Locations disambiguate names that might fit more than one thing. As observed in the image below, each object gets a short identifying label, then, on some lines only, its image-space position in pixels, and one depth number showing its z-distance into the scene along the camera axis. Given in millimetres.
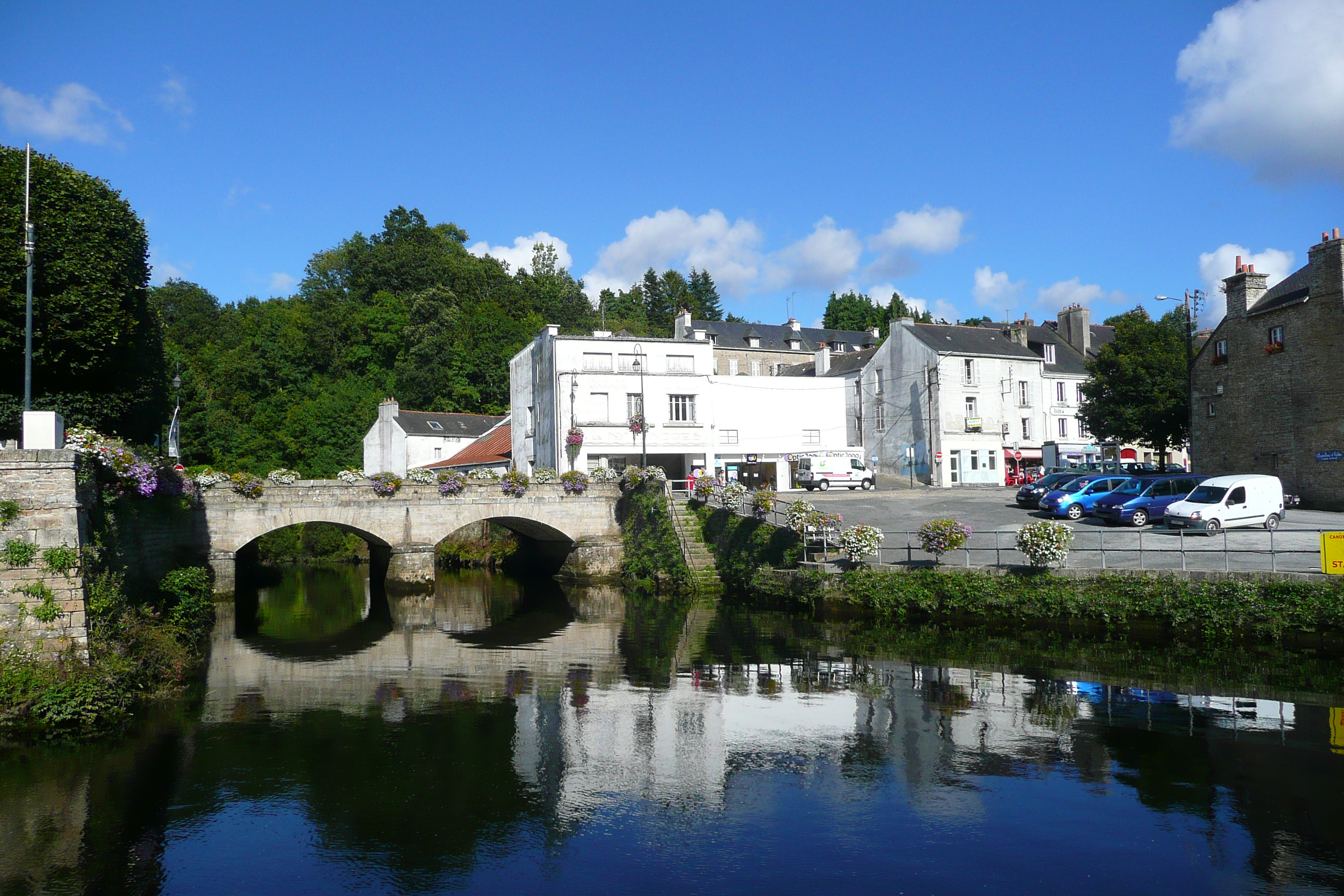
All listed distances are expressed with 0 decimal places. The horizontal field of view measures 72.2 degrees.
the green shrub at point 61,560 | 14773
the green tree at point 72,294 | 23688
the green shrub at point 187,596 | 24266
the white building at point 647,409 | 45094
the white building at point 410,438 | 55375
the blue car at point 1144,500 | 29516
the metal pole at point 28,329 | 17672
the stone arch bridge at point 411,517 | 32688
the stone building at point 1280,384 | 31406
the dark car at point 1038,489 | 35000
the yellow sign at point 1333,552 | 18625
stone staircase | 32656
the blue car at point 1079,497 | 32219
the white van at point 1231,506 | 26391
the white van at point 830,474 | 46188
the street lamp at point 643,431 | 42638
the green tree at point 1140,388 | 42719
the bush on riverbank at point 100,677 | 14094
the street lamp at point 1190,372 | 34562
